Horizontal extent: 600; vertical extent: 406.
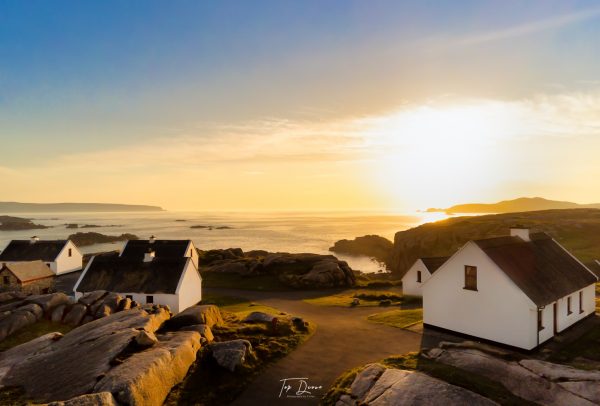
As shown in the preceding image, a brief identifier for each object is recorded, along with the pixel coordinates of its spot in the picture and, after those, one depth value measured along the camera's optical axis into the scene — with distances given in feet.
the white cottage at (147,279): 133.18
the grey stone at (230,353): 75.00
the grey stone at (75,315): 107.14
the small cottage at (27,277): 163.73
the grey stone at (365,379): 61.00
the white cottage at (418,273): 159.12
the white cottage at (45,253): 202.49
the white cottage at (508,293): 85.20
